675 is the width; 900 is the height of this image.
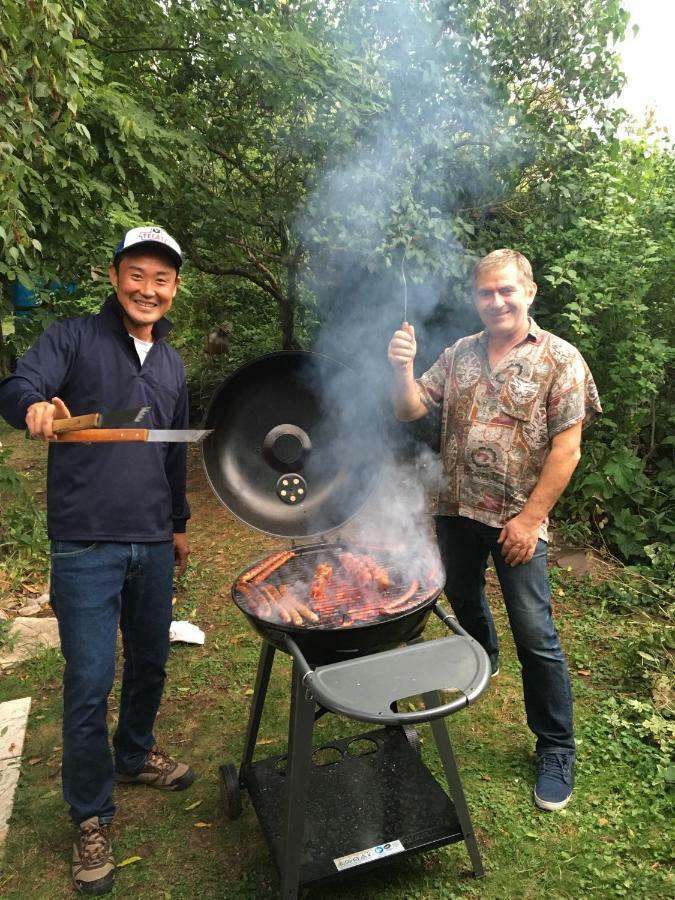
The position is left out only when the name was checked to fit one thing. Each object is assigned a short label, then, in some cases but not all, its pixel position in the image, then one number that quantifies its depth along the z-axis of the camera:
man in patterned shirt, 2.45
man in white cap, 2.18
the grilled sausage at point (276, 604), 2.13
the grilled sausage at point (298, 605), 2.17
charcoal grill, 1.93
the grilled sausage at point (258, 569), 2.46
